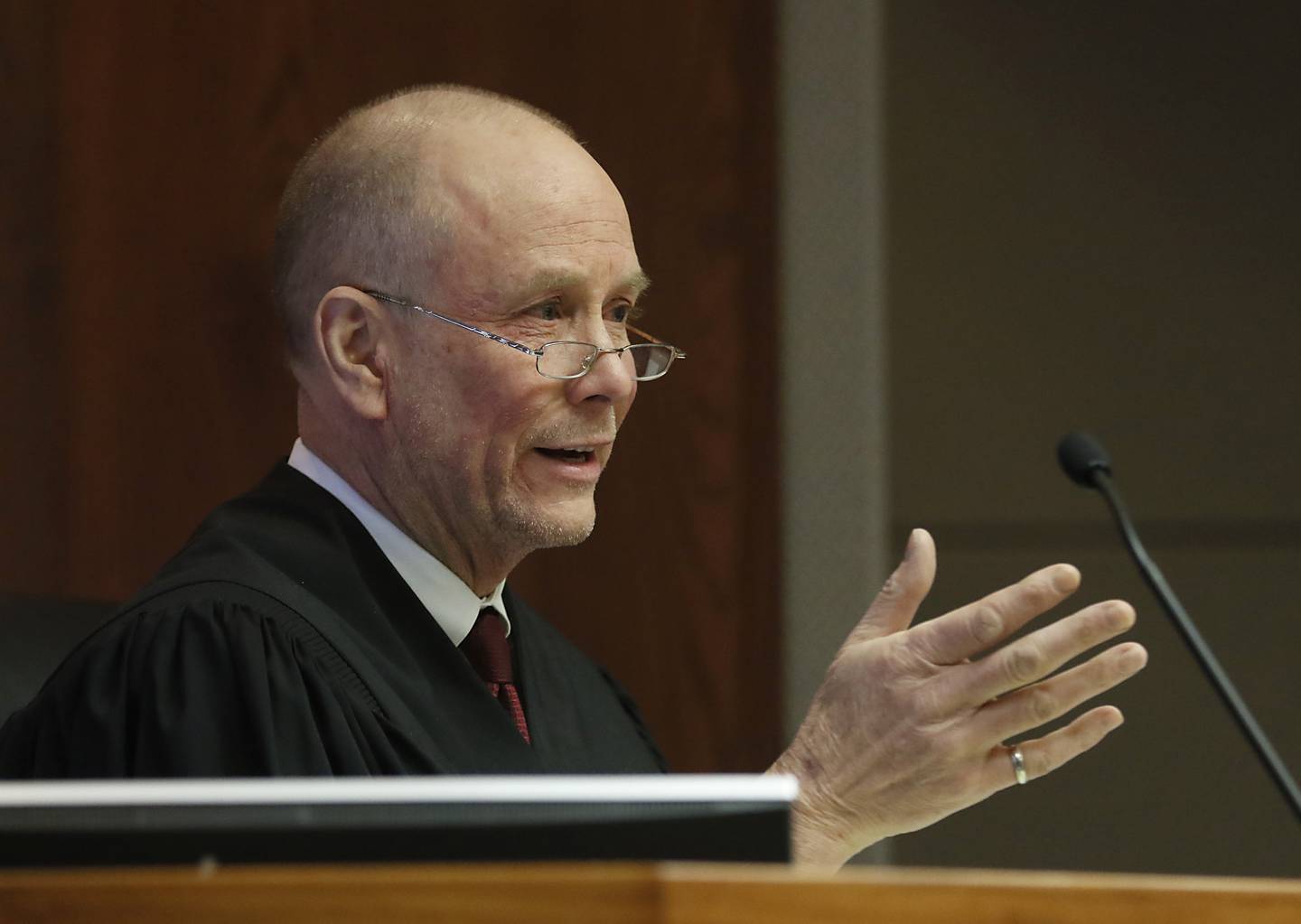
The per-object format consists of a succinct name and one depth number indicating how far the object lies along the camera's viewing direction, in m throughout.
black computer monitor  3.45
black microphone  4.10
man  4.00
